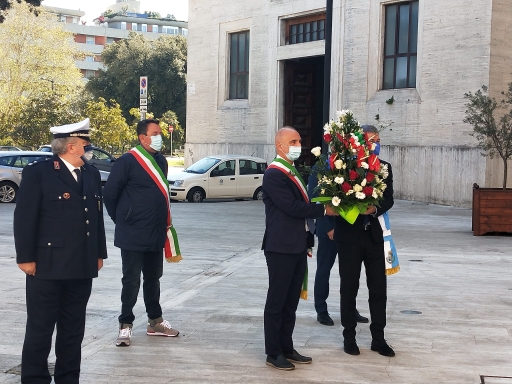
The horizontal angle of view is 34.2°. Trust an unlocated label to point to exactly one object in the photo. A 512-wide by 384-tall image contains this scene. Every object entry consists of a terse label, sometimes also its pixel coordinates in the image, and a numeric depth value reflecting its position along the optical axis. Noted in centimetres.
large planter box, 1555
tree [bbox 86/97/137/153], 3888
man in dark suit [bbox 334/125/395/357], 668
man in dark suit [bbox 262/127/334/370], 622
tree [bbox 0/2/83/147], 4822
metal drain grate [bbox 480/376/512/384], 595
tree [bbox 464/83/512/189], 1662
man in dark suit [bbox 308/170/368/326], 783
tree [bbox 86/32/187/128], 5847
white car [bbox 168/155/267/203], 2336
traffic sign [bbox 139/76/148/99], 2171
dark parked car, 2785
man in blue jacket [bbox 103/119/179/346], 691
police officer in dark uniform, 530
